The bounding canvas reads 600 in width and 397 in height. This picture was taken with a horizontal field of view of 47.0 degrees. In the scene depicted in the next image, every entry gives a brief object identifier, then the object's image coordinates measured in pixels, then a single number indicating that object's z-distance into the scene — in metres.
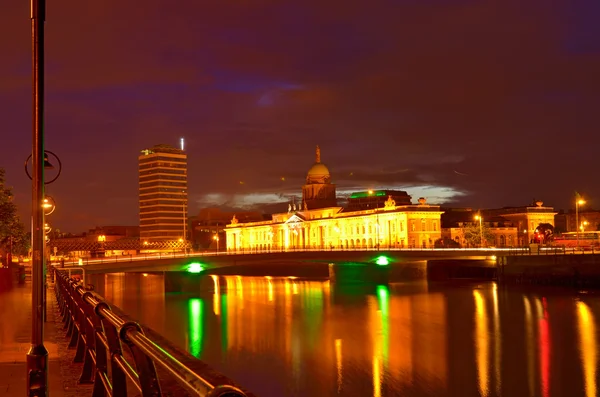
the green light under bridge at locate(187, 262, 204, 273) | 74.44
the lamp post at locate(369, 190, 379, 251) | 137.20
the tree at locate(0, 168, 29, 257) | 53.62
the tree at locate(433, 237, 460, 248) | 129.88
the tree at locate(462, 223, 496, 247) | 131.75
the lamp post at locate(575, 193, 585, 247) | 97.19
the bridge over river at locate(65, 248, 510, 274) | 74.12
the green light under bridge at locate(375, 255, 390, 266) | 81.10
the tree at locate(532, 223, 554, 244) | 115.56
